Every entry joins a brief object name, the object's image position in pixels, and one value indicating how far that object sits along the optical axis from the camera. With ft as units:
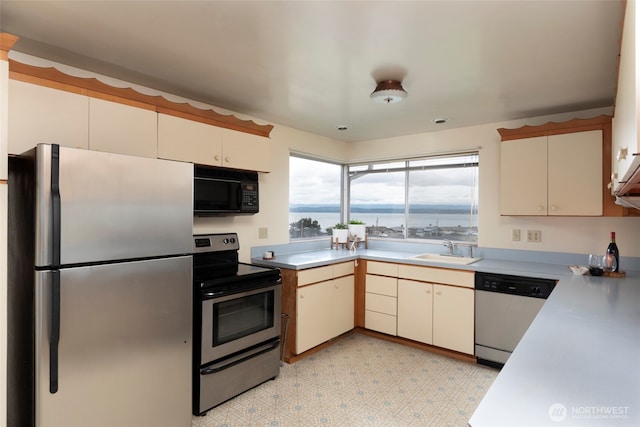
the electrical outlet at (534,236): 10.50
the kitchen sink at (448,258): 10.79
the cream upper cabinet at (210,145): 7.68
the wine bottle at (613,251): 8.51
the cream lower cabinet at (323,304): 9.98
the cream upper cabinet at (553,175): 8.97
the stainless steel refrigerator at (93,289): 5.04
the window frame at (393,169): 12.12
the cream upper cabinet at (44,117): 5.65
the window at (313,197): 12.77
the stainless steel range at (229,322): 7.41
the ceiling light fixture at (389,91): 7.71
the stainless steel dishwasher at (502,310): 9.07
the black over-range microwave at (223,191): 8.61
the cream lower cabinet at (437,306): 10.10
